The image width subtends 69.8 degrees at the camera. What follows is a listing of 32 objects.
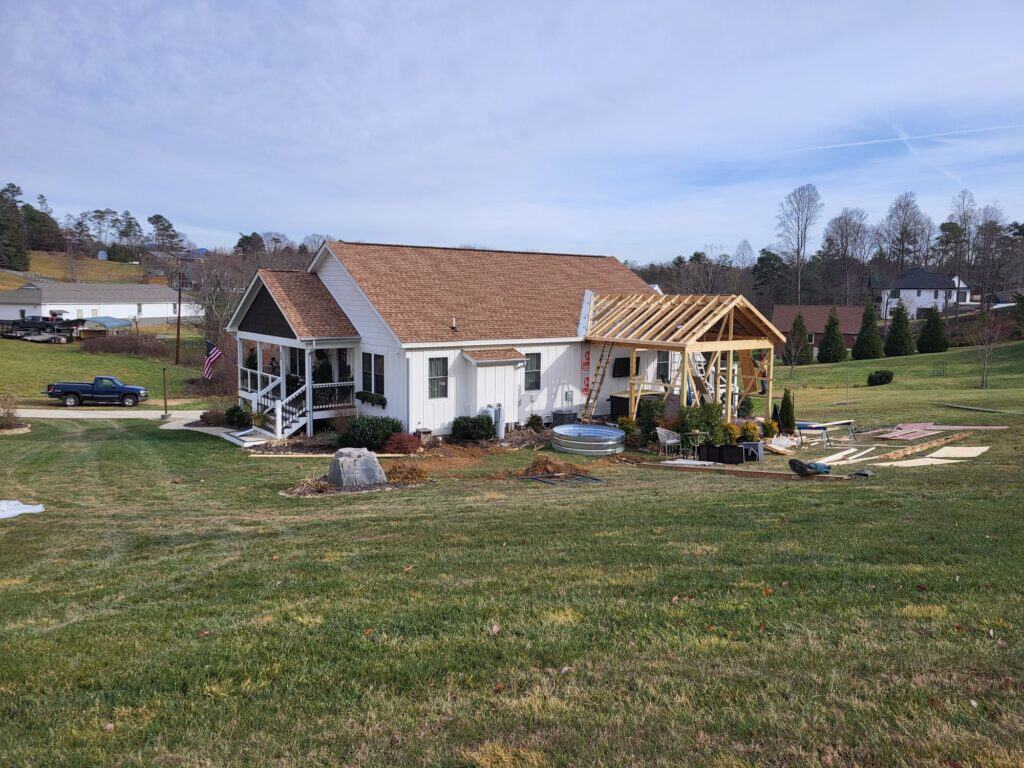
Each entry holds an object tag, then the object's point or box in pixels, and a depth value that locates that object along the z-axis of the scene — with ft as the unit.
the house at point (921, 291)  269.85
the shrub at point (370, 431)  70.90
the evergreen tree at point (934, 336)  187.21
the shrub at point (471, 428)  74.38
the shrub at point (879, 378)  136.87
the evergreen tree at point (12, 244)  349.00
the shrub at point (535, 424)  81.00
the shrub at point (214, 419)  88.74
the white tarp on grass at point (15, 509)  43.14
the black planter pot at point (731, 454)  65.72
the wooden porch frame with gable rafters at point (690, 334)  77.25
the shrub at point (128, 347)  183.01
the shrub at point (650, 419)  73.77
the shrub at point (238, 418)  85.10
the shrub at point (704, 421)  69.05
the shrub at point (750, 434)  71.97
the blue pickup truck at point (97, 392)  120.78
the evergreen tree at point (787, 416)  75.92
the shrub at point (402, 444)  69.67
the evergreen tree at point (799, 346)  186.09
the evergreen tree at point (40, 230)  416.05
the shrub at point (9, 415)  88.90
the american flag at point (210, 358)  88.17
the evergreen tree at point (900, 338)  189.67
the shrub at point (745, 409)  93.01
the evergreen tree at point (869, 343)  191.31
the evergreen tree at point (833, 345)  194.29
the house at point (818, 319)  228.02
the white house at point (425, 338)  74.95
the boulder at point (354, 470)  51.90
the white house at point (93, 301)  241.35
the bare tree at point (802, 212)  286.46
